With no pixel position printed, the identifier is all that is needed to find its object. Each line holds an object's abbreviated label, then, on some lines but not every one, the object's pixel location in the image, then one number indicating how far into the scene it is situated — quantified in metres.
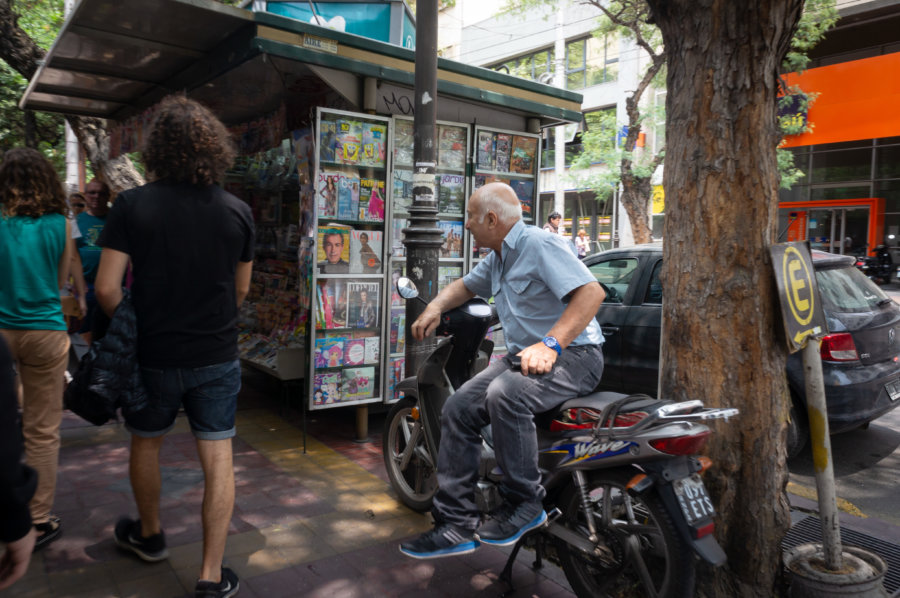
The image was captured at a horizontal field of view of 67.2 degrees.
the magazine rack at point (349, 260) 5.35
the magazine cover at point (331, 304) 5.41
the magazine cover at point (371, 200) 5.56
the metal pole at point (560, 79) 28.80
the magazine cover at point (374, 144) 5.50
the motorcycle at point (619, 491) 2.59
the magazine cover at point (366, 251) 5.58
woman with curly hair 3.40
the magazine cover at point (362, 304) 5.59
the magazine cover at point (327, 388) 5.43
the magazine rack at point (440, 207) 5.82
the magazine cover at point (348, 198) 5.43
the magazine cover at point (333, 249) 5.35
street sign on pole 2.92
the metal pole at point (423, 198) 4.57
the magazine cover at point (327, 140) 5.25
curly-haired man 2.84
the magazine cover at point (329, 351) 5.43
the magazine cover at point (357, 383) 5.57
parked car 5.01
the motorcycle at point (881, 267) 19.62
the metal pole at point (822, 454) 2.92
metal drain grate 3.43
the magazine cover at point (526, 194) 6.69
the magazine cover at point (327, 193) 5.30
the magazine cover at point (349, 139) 5.35
